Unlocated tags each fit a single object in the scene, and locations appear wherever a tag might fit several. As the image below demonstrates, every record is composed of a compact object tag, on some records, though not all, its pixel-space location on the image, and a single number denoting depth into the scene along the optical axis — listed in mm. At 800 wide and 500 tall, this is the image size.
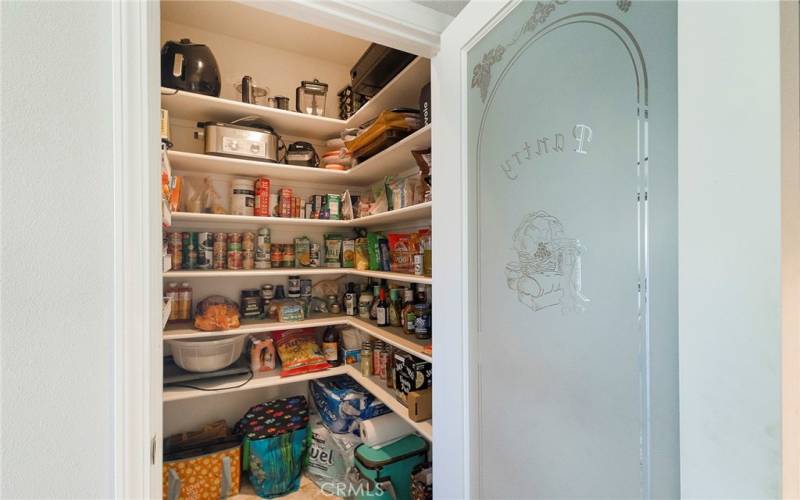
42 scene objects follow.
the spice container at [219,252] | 1798
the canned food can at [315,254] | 2105
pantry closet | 1556
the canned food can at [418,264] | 1439
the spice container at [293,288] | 2066
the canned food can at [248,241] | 1853
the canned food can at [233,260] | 1805
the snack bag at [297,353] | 1892
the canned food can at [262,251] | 1897
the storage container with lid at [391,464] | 1479
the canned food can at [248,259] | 1852
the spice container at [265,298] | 2002
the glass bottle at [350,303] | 2082
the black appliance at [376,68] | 1458
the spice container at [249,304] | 1932
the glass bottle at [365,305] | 2004
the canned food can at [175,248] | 1678
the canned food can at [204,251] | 1761
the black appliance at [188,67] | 1537
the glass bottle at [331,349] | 2045
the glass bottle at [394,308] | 1790
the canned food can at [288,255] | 1990
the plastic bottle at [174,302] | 1727
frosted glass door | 484
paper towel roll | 1615
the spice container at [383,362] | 1776
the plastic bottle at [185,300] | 1771
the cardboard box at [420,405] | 1346
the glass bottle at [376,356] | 1825
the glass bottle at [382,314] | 1788
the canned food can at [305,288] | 2141
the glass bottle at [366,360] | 1857
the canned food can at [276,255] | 1951
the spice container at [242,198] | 1831
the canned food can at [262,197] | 1880
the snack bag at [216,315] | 1681
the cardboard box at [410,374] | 1444
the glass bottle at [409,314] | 1563
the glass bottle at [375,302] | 1908
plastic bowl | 1678
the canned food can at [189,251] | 1732
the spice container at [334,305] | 2170
